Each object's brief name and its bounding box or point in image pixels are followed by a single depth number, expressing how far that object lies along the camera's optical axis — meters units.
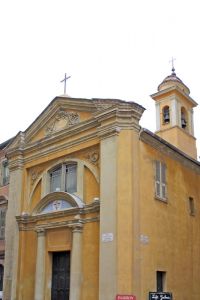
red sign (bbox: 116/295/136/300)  14.85
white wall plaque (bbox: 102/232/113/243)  16.03
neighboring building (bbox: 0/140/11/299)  24.06
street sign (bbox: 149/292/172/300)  14.34
